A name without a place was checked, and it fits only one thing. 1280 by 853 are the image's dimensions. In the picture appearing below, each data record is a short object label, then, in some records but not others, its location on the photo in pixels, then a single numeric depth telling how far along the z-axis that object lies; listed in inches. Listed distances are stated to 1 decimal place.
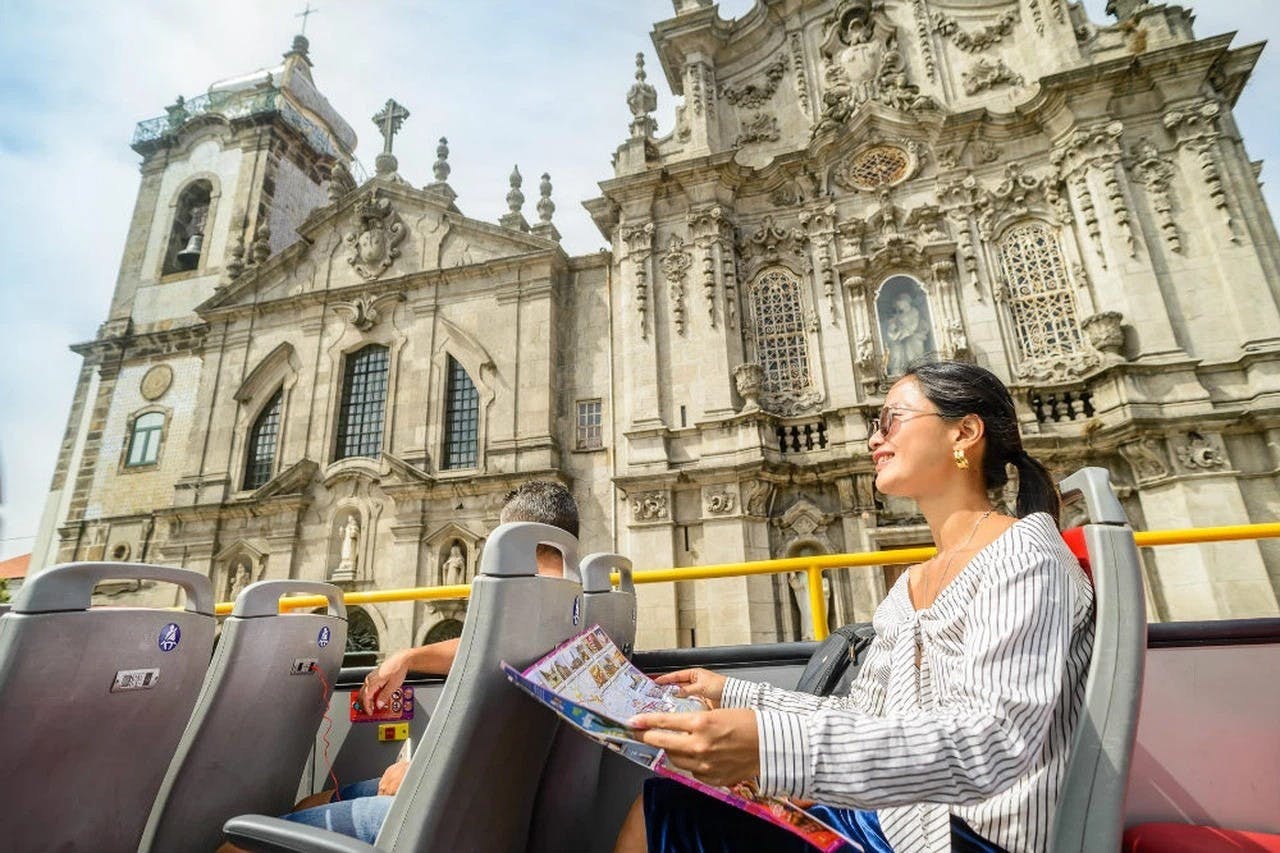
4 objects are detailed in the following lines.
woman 47.1
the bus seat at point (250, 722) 90.7
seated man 81.1
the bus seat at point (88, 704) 76.2
